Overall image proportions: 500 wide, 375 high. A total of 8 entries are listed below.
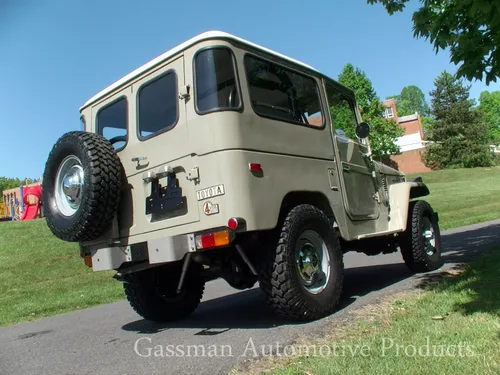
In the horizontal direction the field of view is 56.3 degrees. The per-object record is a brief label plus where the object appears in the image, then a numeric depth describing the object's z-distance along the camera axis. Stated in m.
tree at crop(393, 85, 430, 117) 112.56
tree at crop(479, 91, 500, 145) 83.12
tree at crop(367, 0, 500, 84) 5.36
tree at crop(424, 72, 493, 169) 50.03
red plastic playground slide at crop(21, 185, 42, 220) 23.09
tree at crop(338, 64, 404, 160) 46.66
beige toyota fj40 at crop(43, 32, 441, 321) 4.12
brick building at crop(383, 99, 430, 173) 56.91
